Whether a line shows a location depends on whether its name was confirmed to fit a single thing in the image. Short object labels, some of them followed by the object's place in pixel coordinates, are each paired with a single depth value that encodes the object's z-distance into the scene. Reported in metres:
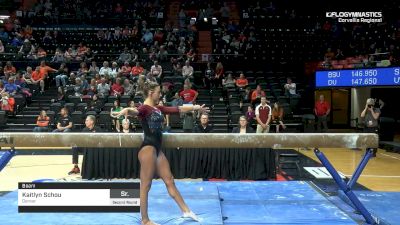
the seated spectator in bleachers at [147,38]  18.95
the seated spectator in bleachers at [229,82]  15.79
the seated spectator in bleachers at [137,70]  15.77
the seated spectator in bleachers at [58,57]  17.22
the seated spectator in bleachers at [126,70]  15.96
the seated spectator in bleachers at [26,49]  17.47
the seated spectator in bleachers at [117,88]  14.70
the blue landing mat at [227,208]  4.96
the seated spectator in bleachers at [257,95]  14.35
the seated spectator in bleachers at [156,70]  15.59
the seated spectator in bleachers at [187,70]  15.96
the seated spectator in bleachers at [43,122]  12.73
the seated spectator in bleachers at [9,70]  15.95
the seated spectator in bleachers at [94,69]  16.31
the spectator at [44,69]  16.22
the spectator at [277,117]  13.32
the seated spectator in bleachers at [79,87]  14.91
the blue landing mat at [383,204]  5.22
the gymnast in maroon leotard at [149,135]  4.72
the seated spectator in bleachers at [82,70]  16.12
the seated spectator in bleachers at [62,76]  16.14
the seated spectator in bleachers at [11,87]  14.98
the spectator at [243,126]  8.48
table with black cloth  8.30
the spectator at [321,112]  13.91
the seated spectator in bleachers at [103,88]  14.77
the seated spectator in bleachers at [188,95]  13.34
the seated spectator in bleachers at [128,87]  14.71
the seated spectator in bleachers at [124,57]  17.25
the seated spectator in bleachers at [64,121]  11.66
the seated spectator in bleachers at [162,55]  17.16
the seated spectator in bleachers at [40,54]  17.19
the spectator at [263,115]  11.68
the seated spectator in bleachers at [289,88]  15.54
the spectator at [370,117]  11.79
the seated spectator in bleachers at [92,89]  14.67
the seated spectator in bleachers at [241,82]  15.61
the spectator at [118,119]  12.39
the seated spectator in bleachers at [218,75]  16.50
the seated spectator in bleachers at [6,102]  14.38
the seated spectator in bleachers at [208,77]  16.50
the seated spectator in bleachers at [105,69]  16.08
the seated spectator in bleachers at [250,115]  12.84
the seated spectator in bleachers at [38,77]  16.12
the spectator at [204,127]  8.38
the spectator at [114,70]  16.00
